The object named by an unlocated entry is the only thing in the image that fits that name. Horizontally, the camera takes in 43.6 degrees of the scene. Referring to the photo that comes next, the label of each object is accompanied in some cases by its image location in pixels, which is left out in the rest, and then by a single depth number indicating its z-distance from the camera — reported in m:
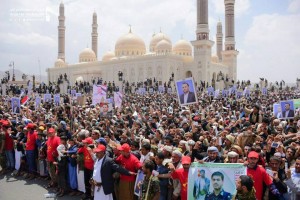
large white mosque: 49.41
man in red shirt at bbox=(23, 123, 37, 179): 8.81
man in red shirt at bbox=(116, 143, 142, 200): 5.62
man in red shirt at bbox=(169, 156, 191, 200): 4.72
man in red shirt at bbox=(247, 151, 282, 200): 4.51
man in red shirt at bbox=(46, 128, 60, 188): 7.71
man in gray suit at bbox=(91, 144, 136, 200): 5.62
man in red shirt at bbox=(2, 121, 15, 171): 9.58
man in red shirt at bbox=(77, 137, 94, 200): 6.70
